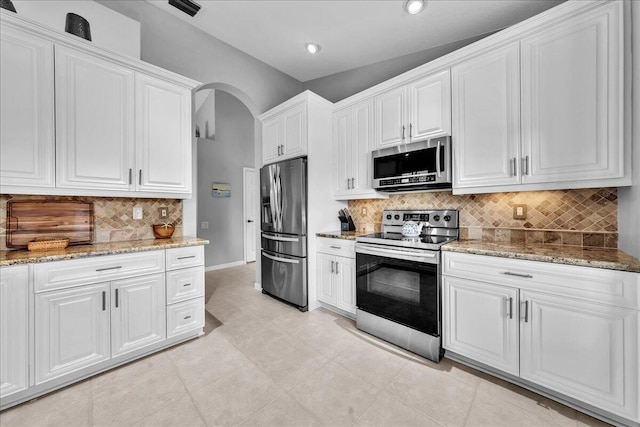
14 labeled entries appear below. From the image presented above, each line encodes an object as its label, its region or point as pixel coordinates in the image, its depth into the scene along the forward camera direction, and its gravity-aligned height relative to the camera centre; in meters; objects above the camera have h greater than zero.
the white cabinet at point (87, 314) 1.58 -0.74
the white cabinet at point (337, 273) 2.73 -0.69
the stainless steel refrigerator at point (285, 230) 2.97 -0.21
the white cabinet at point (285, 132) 3.02 +1.04
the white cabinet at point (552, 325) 1.36 -0.71
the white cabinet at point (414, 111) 2.30 +0.99
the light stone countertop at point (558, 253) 1.39 -0.27
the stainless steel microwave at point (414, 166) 2.30 +0.45
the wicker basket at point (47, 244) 1.91 -0.23
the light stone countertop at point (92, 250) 1.64 -0.27
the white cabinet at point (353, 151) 2.89 +0.73
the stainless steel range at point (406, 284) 2.03 -0.63
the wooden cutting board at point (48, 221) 1.94 -0.06
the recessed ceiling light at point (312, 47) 3.11 +2.05
